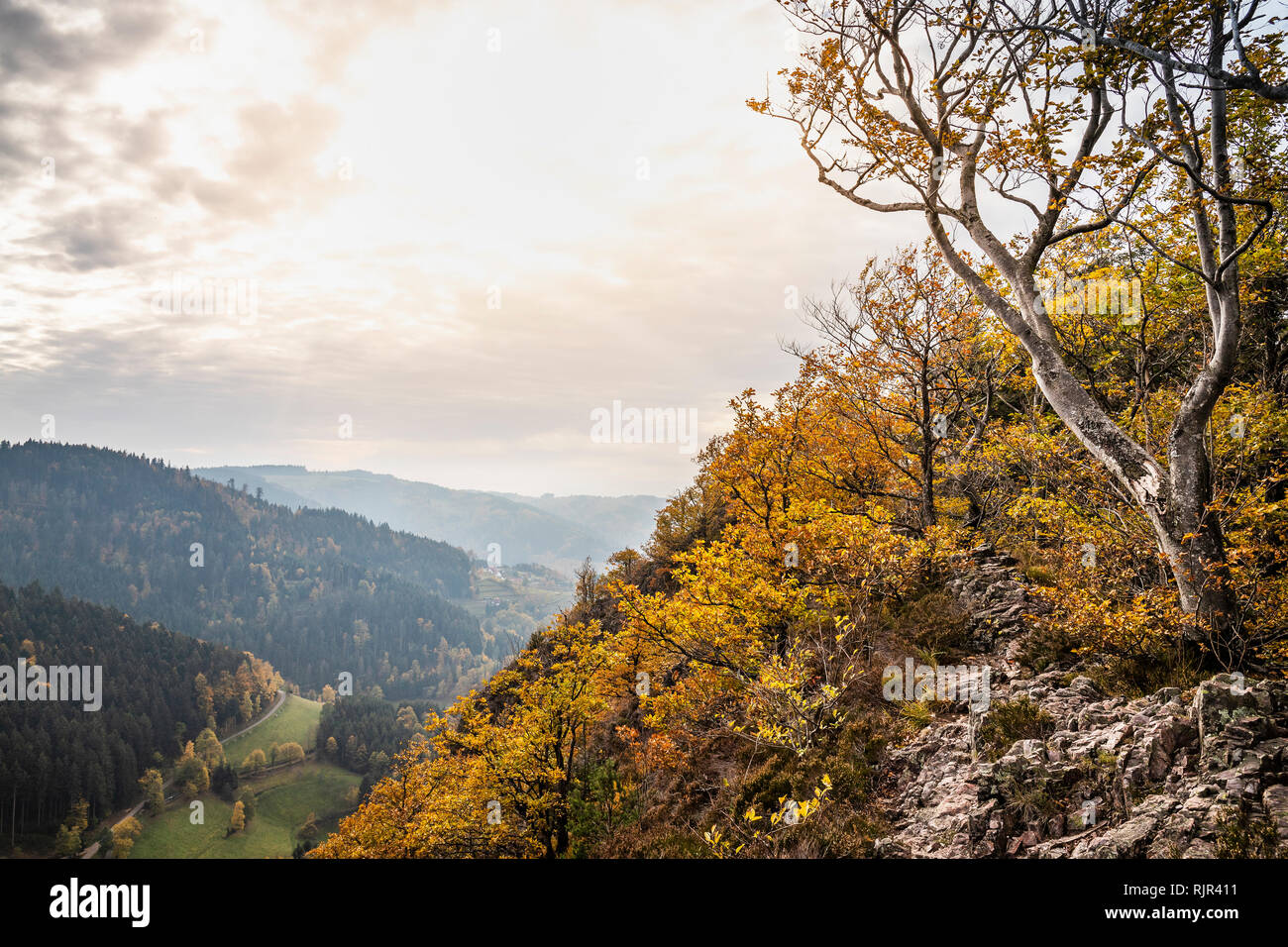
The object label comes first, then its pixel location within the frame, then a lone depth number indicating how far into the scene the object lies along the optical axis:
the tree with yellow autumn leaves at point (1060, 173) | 7.52
